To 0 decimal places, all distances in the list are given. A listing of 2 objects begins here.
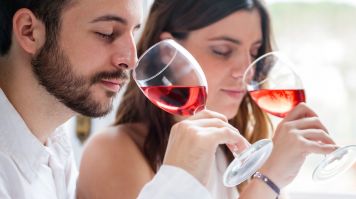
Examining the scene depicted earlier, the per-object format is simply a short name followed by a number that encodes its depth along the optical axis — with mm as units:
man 1190
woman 1490
